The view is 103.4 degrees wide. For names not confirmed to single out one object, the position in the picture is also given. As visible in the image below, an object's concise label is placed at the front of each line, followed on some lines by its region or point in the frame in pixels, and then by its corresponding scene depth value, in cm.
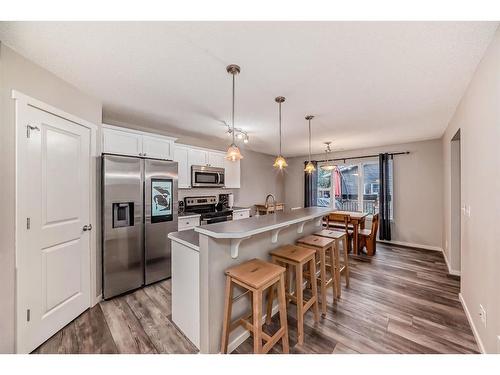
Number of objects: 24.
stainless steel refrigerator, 241
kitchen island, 154
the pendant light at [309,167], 305
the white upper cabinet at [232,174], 462
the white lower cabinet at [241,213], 431
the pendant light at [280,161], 234
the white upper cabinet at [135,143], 261
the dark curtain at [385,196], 477
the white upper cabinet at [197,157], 389
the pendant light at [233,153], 198
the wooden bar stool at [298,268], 176
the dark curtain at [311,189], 607
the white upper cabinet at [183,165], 367
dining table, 405
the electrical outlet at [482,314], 159
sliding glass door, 513
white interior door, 163
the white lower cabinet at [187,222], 327
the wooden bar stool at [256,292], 141
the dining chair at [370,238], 400
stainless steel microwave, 389
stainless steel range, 361
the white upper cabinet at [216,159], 425
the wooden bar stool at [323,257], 215
